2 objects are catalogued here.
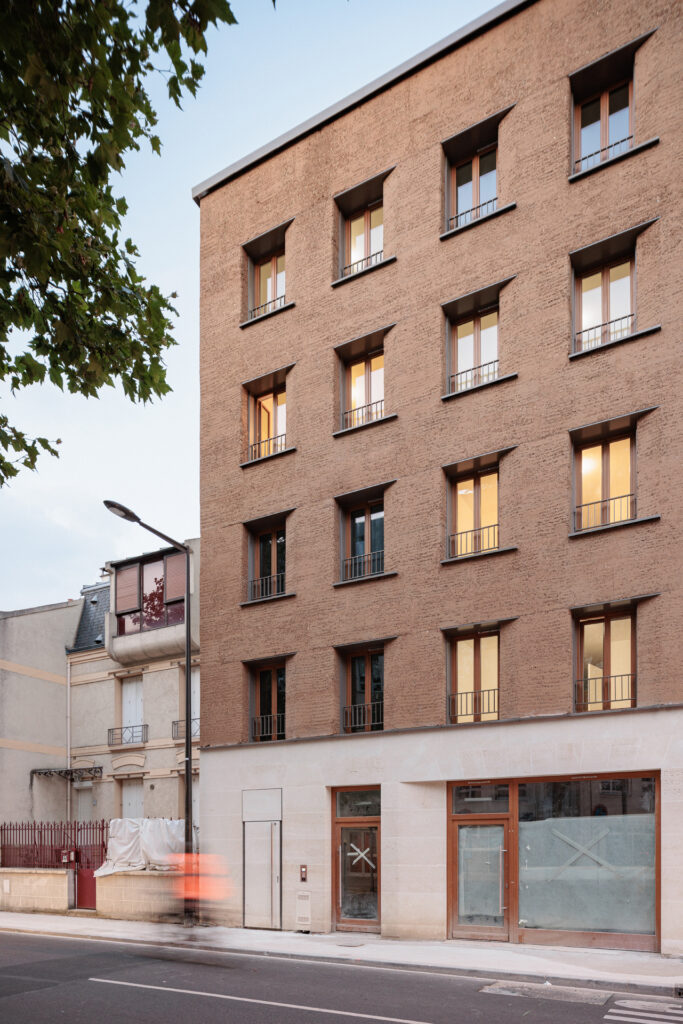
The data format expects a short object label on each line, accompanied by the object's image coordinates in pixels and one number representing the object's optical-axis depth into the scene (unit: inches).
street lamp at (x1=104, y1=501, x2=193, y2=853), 842.2
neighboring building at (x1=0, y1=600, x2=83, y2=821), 1385.3
